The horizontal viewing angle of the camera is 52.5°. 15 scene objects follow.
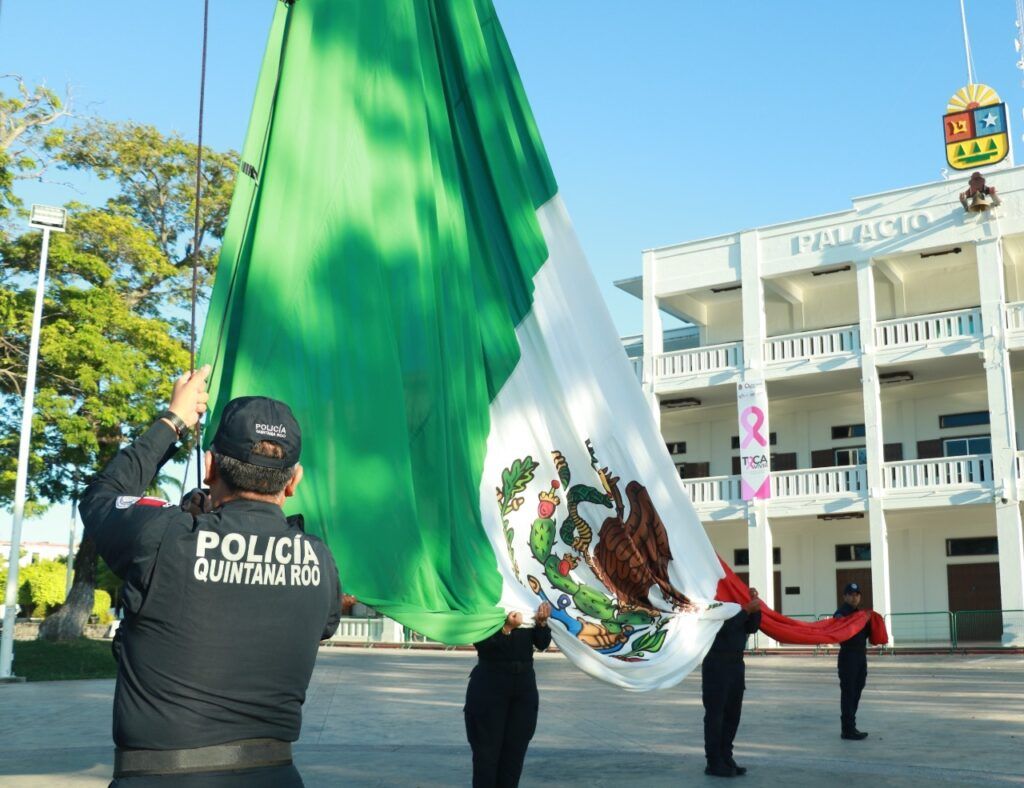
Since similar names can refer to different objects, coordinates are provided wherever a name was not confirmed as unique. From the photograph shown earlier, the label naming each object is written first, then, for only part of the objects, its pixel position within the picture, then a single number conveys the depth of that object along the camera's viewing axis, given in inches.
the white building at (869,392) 1131.3
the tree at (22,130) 974.4
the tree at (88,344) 955.3
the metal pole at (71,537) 1730.6
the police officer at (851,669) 417.7
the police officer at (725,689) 335.3
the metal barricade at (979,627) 1119.0
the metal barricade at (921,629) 1167.8
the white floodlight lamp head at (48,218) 800.9
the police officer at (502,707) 233.3
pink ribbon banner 1226.0
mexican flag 187.0
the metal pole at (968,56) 1234.5
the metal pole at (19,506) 746.2
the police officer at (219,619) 101.1
